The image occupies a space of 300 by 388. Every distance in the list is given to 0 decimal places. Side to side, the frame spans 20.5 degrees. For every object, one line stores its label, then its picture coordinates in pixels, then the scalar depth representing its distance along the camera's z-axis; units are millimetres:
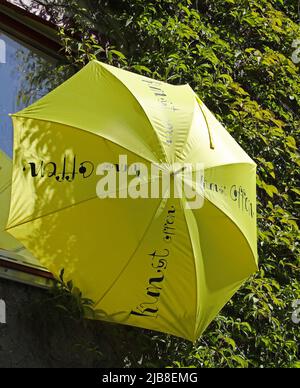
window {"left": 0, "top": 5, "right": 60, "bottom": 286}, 4863
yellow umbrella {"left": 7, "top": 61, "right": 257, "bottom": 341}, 4250
